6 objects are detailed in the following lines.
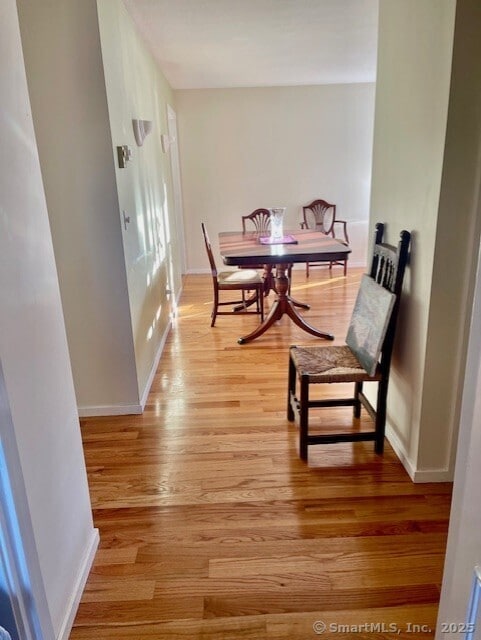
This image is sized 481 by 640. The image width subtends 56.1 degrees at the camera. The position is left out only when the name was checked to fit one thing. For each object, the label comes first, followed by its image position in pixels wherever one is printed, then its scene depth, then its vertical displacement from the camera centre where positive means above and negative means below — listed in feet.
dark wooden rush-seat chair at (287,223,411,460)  6.58 -2.56
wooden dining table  10.70 -1.52
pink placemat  12.59 -1.43
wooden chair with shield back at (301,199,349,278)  20.04 -1.32
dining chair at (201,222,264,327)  13.25 -2.64
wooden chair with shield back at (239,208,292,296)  18.12 -1.26
